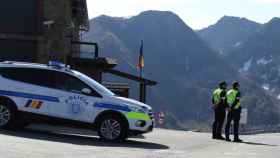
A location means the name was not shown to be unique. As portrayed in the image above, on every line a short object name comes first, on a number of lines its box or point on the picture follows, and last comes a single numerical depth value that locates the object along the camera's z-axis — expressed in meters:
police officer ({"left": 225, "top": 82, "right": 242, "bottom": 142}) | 21.95
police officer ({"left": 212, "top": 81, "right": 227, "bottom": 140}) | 22.36
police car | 17.73
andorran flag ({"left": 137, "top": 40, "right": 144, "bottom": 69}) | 41.59
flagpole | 37.91
